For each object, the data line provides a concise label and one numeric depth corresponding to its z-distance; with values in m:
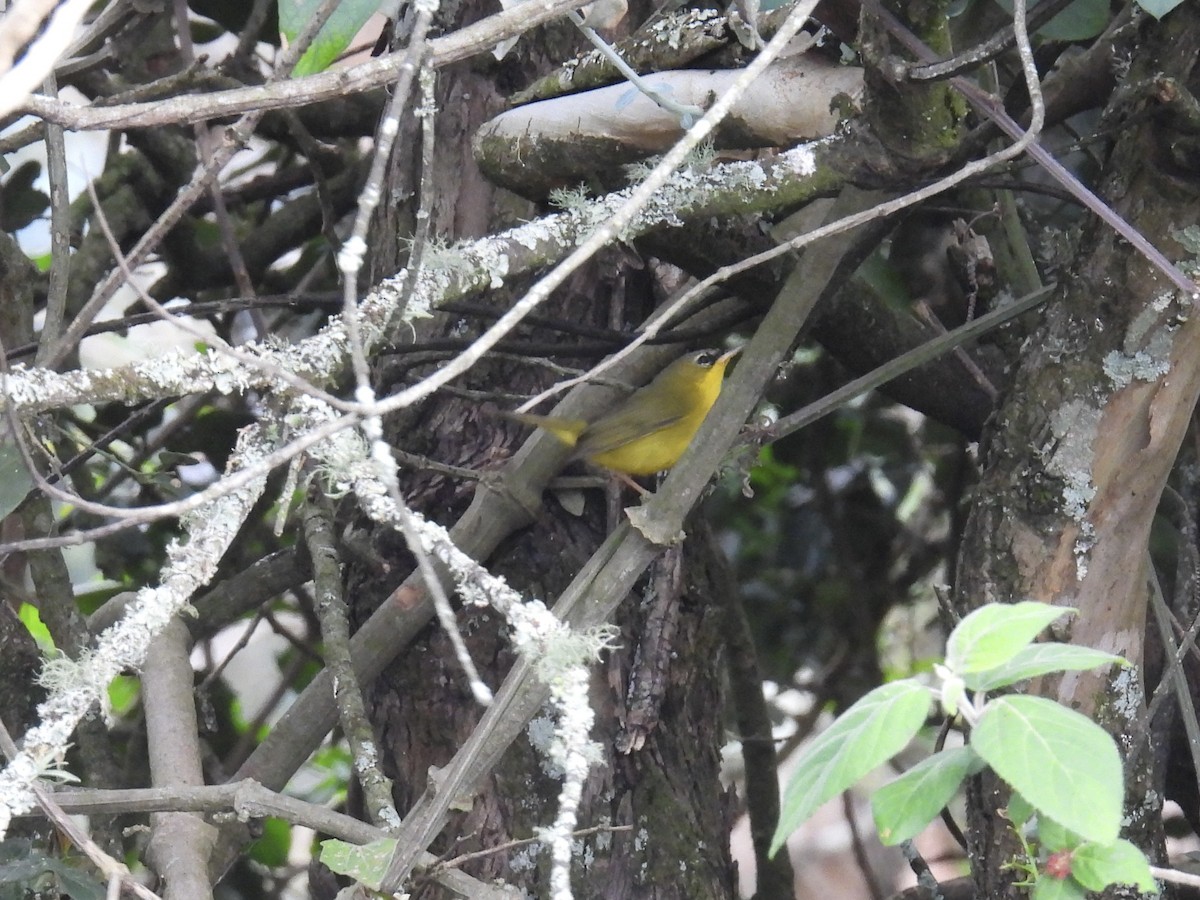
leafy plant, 7.07
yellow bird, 9.75
